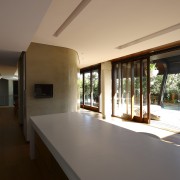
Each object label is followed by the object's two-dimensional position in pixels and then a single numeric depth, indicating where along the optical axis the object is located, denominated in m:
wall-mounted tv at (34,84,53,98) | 4.17
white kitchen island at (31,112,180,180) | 0.96
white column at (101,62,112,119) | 7.62
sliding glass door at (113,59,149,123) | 6.31
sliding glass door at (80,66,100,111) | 9.66
